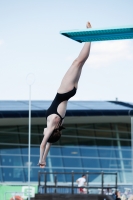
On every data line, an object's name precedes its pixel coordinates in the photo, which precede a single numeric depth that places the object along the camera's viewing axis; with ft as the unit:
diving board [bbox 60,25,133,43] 46.96
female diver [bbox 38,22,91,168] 49.78
